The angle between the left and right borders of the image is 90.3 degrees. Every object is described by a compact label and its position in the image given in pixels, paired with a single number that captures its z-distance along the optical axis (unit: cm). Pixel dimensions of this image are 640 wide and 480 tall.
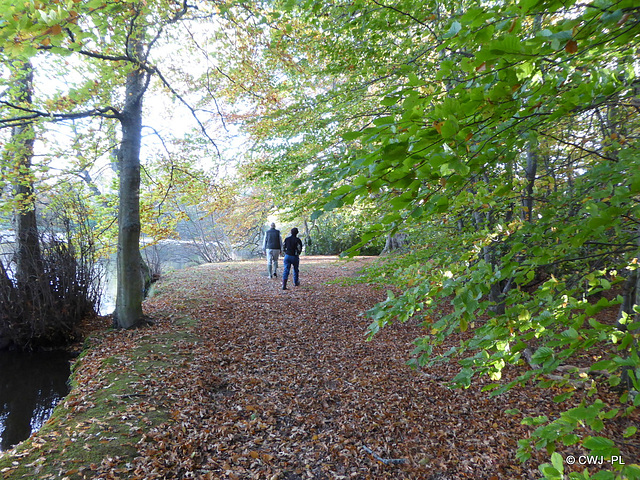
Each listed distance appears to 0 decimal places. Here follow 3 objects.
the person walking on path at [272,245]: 1057
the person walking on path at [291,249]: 959
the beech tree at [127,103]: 467
